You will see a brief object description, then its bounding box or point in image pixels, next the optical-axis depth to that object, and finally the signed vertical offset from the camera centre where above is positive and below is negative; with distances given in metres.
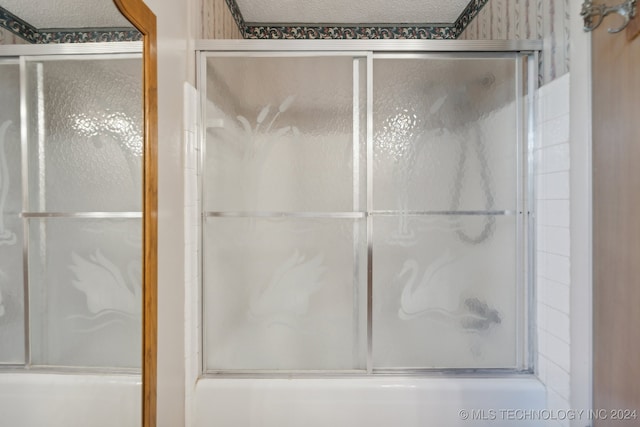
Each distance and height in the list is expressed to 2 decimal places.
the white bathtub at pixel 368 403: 1.30 -0.79
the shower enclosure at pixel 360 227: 1.32 -0.07
